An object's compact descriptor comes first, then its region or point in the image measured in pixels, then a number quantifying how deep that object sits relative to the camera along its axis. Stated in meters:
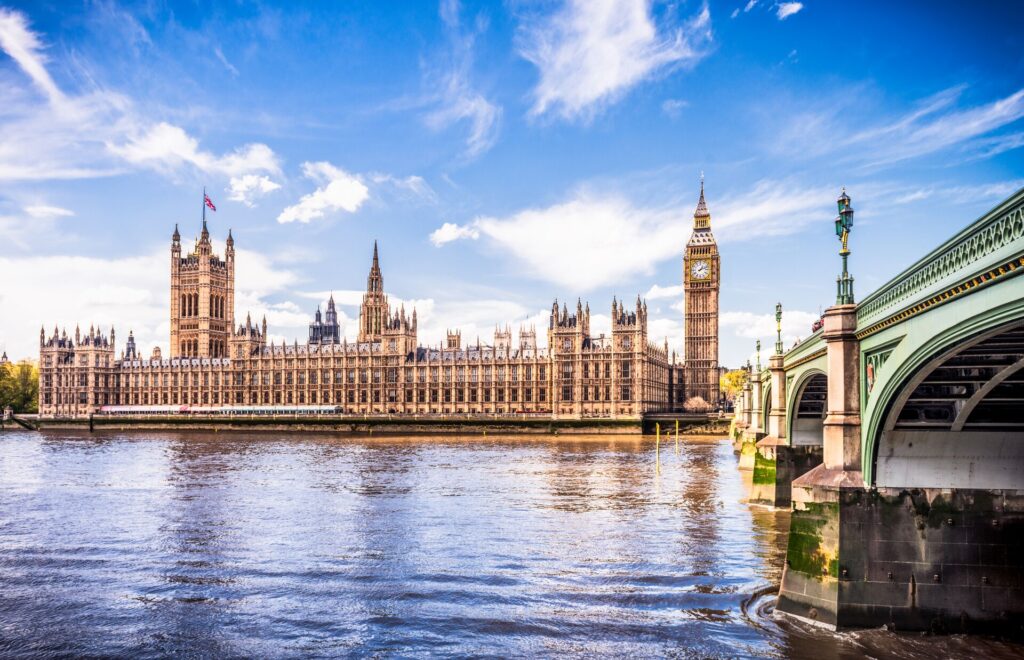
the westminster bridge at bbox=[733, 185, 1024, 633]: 18.41
